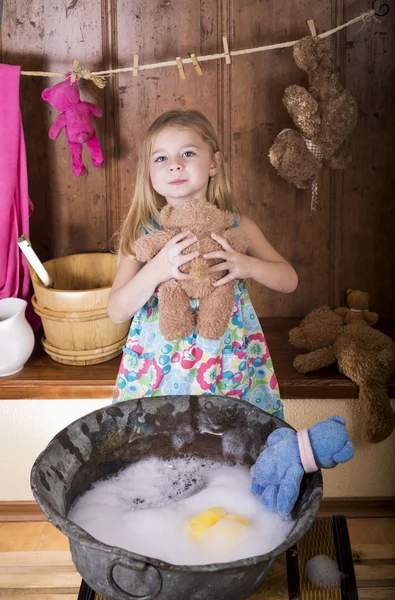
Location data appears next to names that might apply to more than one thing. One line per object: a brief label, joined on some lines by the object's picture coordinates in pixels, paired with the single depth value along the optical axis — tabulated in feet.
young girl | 4.02
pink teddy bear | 5.34
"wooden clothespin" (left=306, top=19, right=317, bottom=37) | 5.30
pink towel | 5.39
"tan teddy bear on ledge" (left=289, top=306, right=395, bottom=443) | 5.01
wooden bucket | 5.23
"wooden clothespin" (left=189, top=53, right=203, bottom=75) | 5.09
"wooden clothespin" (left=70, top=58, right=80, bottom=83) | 5.28
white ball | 2.71
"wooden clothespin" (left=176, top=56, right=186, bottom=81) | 5.13
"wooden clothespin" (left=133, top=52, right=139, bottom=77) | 5.27
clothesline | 5.28
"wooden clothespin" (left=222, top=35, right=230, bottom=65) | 5.27
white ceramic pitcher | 5.17
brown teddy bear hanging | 5.31
